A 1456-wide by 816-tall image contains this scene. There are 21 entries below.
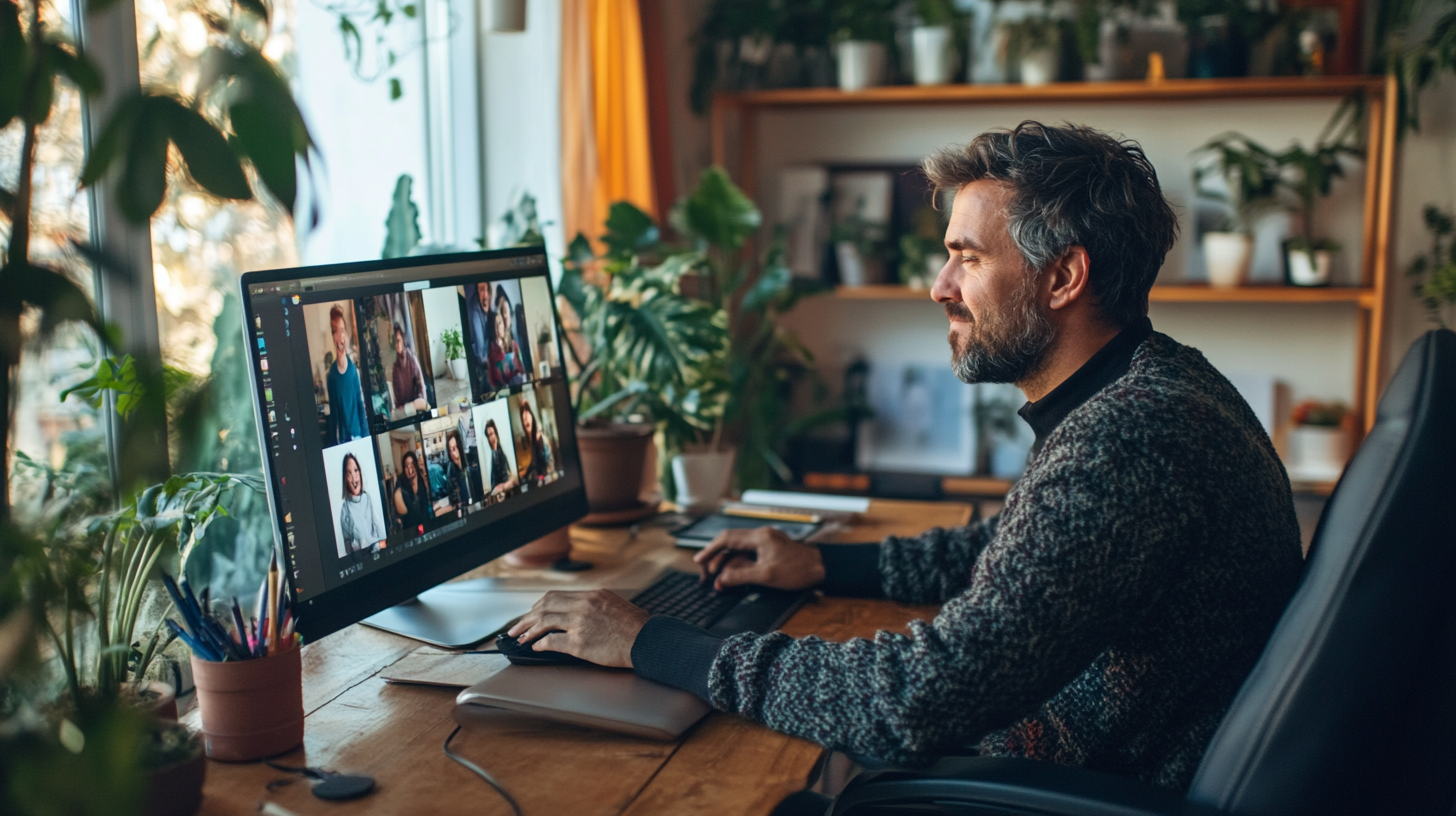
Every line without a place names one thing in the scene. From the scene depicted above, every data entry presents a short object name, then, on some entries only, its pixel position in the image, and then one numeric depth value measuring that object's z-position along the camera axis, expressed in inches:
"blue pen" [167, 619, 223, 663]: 37.2
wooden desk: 35.4
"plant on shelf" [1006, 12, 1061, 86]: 119.9
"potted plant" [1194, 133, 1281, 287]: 118.0
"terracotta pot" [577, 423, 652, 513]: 70.3
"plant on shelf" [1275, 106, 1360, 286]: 117.1
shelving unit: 115.8
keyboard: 52.5
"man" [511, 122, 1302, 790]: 37.3
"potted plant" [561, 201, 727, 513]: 71.6
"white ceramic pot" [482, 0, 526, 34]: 78.2
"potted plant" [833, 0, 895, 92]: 125.3
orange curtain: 101.5
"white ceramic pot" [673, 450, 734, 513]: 77.9
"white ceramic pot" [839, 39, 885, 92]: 125.1
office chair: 33.6
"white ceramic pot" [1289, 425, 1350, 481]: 120.3
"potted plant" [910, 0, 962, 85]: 123.3
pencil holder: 37.2
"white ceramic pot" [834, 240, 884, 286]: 131.1
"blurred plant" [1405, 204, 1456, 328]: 115.6
